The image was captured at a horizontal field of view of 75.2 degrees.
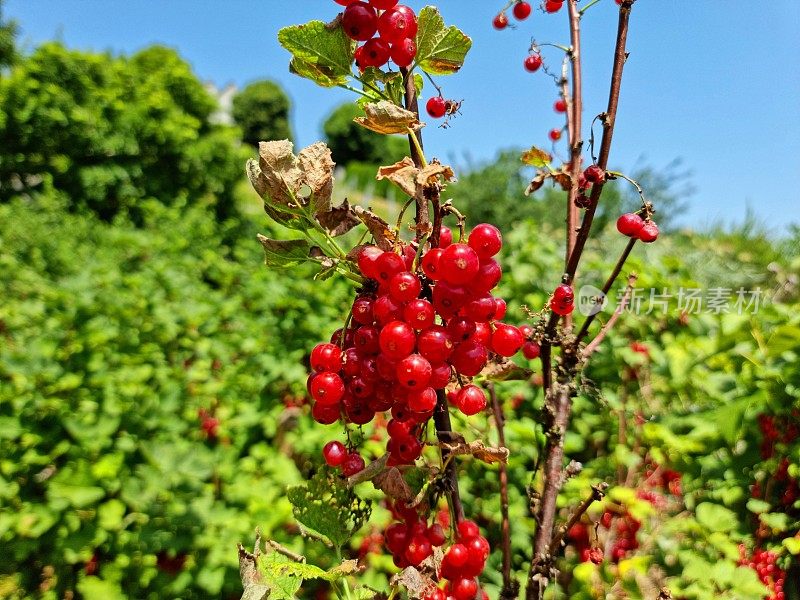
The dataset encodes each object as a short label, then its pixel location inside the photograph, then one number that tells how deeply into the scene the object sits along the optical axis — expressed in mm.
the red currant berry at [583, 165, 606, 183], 158
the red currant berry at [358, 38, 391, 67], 132
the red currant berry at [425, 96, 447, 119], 177
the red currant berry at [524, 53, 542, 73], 259
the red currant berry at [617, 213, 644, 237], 168
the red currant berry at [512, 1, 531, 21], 255
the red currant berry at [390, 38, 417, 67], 131
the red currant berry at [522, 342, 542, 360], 192
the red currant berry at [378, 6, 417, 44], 127
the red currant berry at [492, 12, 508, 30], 258
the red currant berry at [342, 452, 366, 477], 154
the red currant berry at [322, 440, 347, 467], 154
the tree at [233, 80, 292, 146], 18386
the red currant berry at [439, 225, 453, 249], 147
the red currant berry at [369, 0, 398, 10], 129
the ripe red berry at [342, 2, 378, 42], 129
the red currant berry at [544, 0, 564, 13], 218
